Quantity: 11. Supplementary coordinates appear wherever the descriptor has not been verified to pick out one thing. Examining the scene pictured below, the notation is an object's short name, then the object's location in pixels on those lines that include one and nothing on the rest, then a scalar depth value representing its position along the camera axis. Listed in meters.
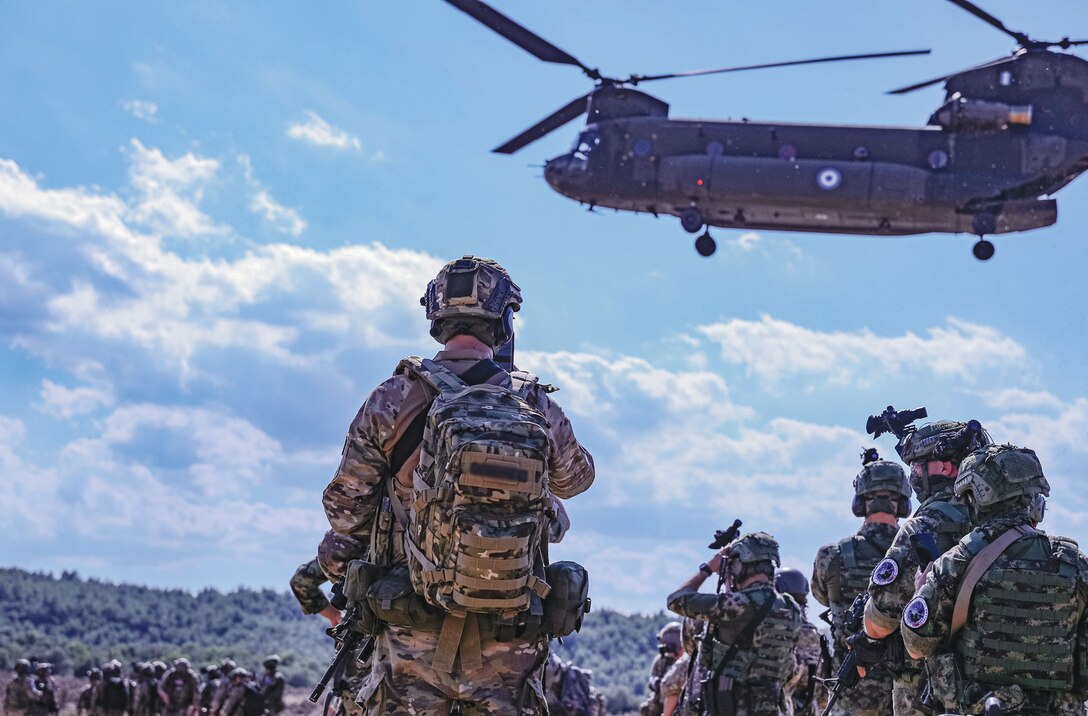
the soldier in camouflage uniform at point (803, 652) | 11.55
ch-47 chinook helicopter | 30.75
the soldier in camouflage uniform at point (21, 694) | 24.00
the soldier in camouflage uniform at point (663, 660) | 15.44
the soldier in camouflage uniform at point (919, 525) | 7.20
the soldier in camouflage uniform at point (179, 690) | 28.11
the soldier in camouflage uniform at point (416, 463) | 5.40
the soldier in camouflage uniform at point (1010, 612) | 6.42
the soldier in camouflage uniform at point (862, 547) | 9.38
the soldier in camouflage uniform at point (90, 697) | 27.50
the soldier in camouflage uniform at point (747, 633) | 9.59
